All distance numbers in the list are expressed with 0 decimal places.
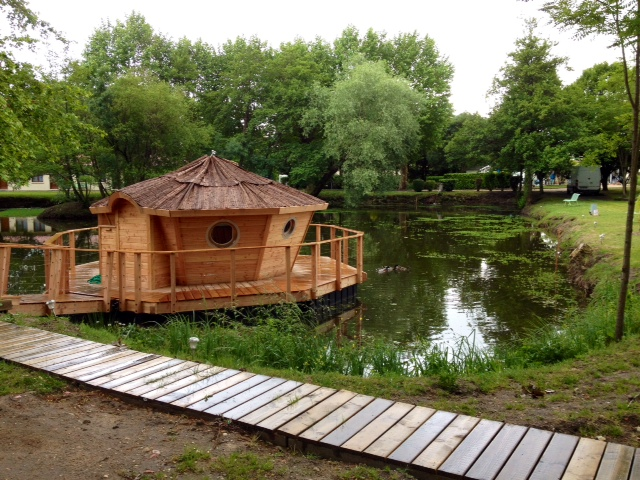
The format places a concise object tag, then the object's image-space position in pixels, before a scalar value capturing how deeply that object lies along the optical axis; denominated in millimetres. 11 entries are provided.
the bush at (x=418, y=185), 49031
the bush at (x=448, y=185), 49625
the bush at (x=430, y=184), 49919
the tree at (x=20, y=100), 11545
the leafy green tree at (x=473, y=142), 41688
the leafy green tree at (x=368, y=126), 36188
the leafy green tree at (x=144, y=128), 34156
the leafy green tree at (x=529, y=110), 38250
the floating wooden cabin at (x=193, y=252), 11031
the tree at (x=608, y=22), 6316
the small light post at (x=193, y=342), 6434
